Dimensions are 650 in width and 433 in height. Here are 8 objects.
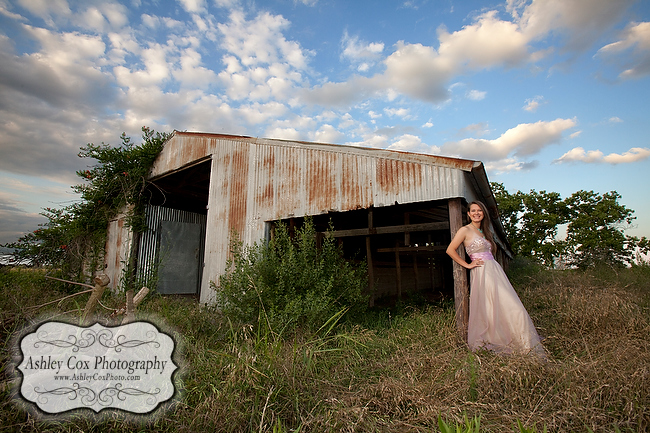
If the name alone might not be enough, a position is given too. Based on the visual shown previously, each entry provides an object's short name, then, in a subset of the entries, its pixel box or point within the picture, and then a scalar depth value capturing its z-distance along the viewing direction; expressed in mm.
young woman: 4273
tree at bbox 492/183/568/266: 21984
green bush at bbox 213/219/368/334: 5215
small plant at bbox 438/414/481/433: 2020
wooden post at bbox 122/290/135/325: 3383
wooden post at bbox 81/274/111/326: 3544
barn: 5637
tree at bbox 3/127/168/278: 9969
